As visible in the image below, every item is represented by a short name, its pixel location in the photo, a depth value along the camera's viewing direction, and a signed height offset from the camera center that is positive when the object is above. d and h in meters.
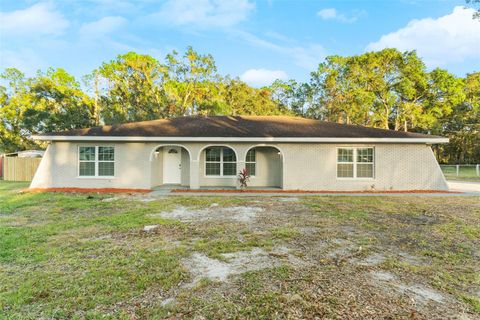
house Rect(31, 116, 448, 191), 13.29 +0.03
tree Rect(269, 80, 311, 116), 36.03 +8.43
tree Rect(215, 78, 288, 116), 34.72 +7.33
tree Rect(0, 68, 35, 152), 27.58 +4.46
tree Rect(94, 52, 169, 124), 28.47 +6.93
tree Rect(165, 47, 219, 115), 29.33 +8.69
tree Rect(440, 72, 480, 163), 35.25 +4.28
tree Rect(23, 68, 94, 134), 25.54 +5.13
